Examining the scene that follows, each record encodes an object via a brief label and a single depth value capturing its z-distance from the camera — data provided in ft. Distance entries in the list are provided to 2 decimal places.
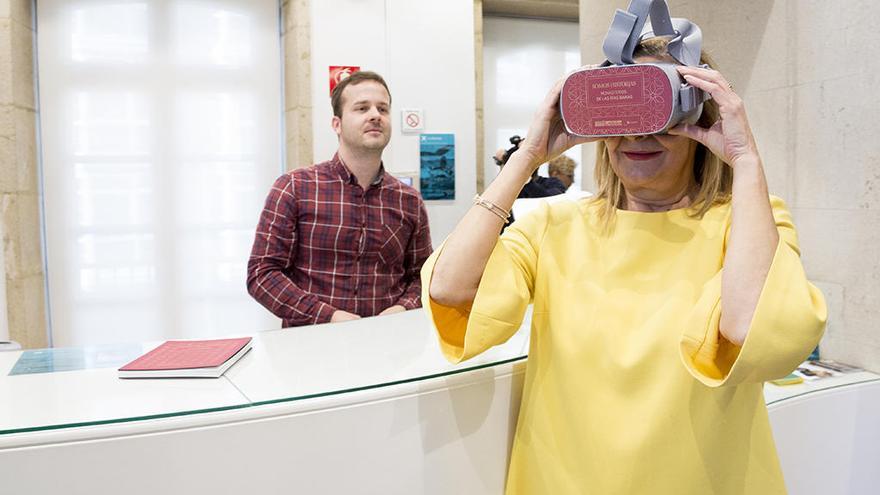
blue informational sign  15.99
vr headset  3.58
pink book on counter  4.37
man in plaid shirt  8.16
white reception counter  3.55
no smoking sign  15.71
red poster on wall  14.83
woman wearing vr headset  3.39
